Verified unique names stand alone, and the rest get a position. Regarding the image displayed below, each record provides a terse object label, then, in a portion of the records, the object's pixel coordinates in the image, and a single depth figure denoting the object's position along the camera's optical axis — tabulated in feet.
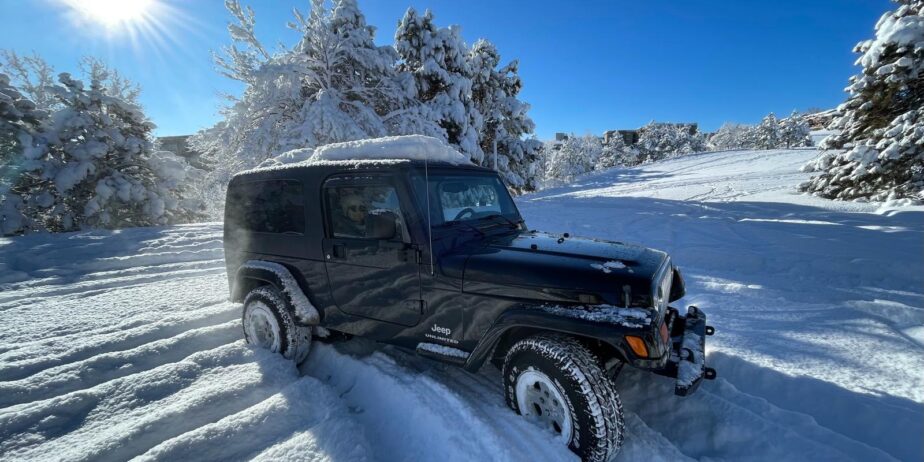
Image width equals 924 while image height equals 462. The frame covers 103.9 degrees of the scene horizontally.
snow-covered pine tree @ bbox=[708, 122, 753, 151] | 239.71
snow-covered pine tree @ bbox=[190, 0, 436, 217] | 40.22
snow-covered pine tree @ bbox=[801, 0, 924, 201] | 28.66
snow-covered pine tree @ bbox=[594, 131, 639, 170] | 194.18
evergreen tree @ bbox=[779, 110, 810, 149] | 166.30
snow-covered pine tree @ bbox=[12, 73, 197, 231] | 37.11
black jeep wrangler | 7.22
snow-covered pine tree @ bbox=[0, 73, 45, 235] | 34.76
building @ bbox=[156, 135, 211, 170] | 154.20
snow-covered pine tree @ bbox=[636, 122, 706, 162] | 184.34
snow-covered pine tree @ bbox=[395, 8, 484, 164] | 49.44
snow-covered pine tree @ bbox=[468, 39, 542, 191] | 60.13
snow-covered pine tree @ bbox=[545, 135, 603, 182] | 161.38
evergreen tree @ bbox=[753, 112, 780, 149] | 169.37
